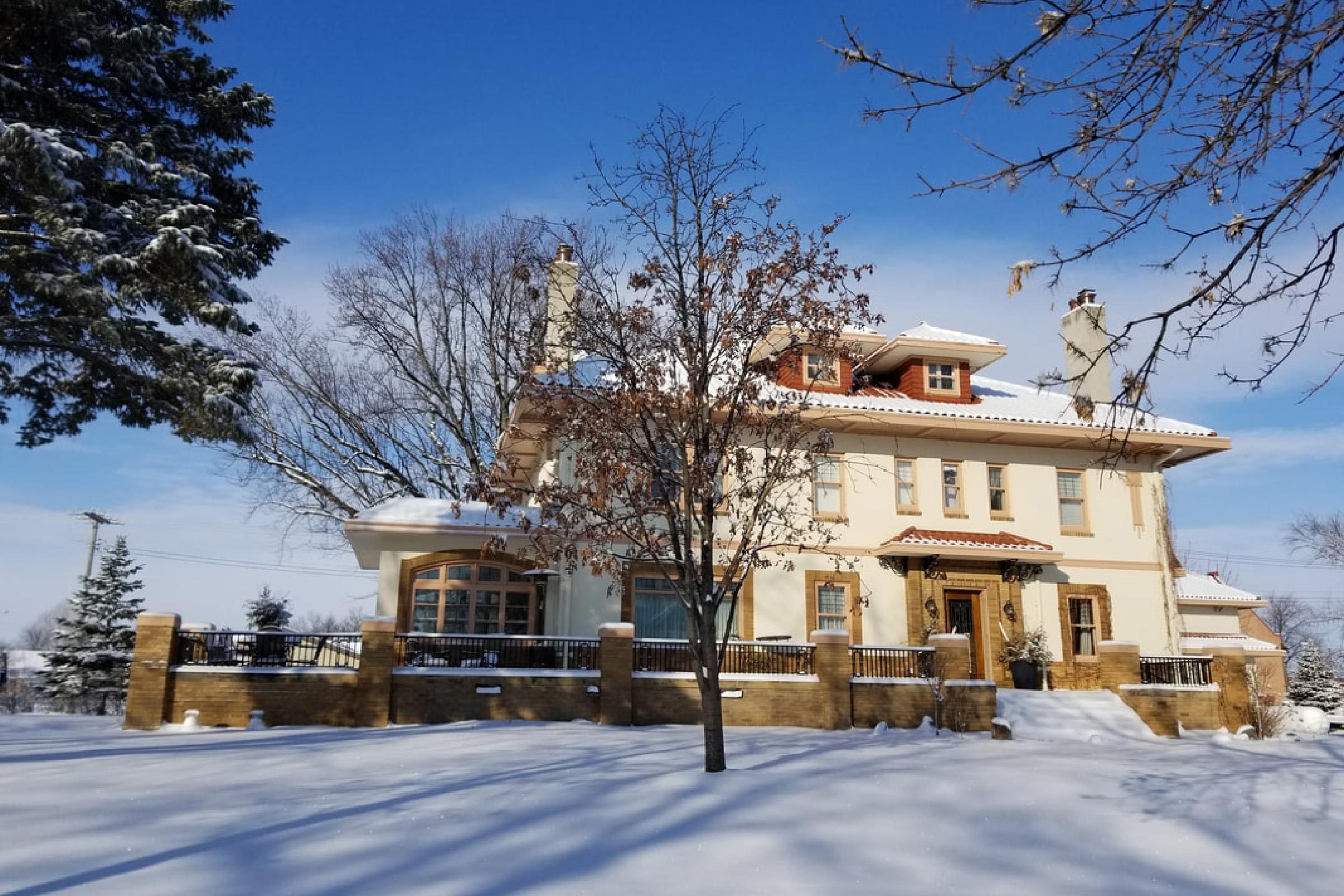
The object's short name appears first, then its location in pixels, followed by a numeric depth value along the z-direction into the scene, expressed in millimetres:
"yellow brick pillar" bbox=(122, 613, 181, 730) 14672
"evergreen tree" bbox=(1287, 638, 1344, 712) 31375
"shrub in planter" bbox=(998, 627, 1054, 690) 20031
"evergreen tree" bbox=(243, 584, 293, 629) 24172
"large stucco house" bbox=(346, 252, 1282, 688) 18984
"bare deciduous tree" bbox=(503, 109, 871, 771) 10398
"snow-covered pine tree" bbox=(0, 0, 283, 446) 12781
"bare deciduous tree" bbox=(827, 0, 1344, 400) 4238
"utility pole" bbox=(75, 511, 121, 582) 43500
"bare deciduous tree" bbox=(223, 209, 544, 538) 25516
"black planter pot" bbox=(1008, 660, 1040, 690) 20016
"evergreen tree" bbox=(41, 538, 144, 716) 24203
